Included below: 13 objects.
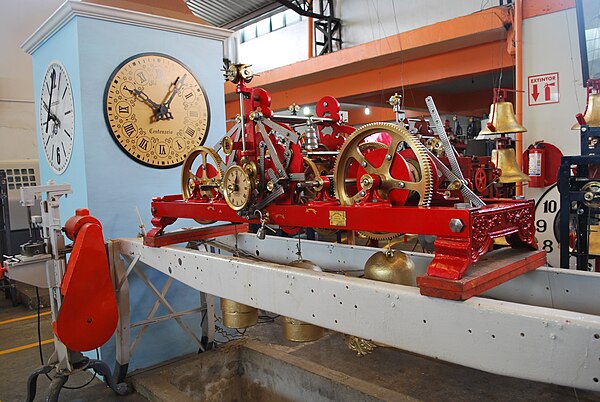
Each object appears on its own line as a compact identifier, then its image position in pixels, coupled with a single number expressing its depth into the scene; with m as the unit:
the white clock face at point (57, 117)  3.31
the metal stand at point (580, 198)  3.09
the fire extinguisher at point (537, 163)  4.18
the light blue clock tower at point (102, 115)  3.16
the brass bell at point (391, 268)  1.93
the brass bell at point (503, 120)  3.84
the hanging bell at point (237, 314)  2.59
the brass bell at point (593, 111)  3.28
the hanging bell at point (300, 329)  2.23
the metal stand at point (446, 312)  1.17
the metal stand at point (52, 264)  2.73
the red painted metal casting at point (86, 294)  2.71
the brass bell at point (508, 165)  3.95
